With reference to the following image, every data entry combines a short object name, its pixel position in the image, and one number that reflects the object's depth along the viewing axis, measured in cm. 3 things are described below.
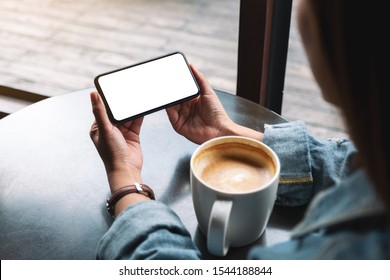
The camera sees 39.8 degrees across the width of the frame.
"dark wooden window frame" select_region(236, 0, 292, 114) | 118
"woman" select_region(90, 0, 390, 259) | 39
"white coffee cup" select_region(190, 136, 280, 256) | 60
